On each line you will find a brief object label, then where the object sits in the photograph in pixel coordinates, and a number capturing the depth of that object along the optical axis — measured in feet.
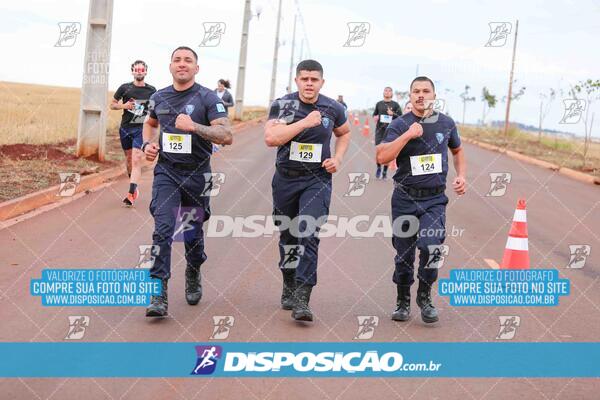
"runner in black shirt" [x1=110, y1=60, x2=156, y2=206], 40.14
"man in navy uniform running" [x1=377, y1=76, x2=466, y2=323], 21.94
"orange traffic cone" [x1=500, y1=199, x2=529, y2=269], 28.19
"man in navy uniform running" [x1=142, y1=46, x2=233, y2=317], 21.66
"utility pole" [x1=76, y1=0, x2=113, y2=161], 52.60
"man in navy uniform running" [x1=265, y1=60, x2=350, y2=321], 21.62
